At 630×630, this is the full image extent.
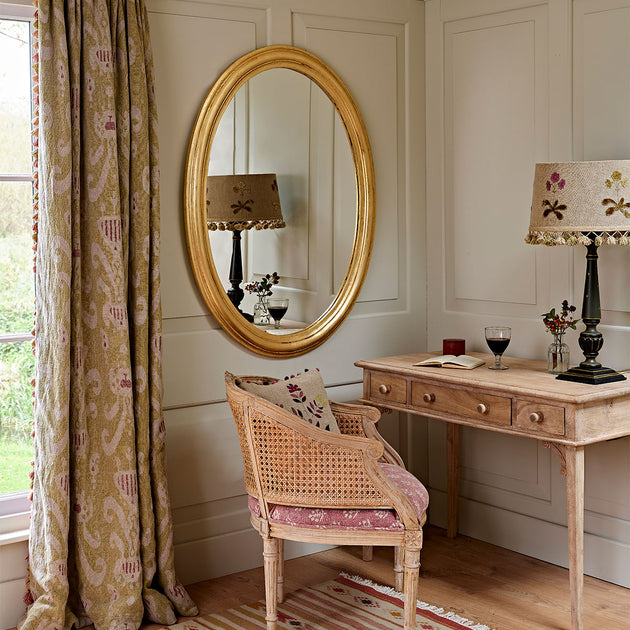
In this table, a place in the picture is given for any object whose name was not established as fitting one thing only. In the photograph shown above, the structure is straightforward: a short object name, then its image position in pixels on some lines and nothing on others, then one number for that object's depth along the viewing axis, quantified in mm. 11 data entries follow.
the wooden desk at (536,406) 2686
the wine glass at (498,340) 3160
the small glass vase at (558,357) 3078
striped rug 2928
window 2893
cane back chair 2680
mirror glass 3248
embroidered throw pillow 2955
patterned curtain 2758
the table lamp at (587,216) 2762
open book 3185
